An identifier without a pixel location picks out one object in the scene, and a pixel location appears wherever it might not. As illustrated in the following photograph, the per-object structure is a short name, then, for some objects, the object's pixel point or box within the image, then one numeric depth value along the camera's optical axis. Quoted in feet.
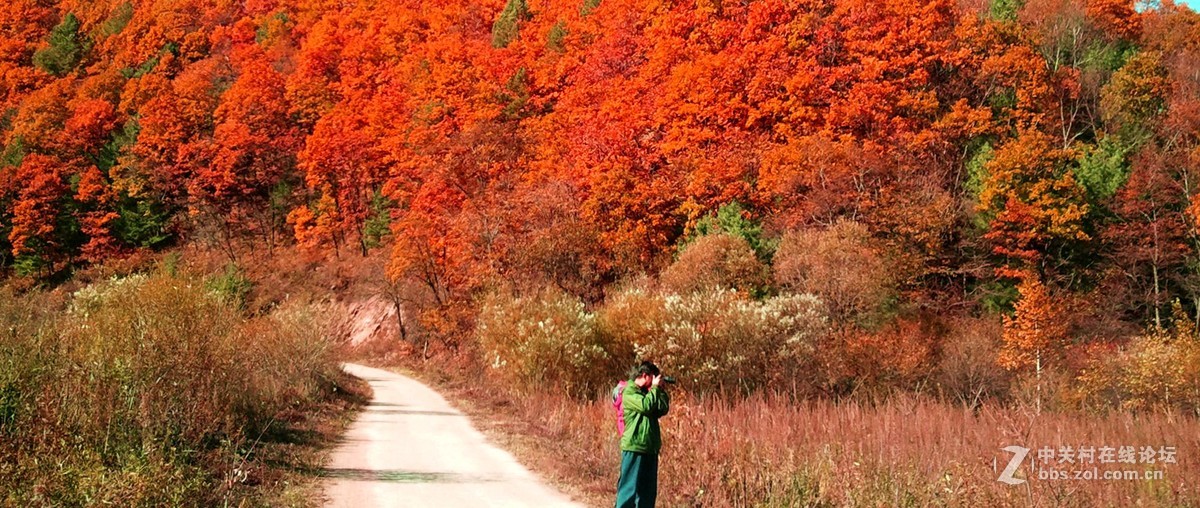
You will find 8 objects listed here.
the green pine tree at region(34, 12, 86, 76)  317.22
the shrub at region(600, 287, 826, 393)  65.46
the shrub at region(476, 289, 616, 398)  65.26
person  27.43
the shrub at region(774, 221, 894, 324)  89.81
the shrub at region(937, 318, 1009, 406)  91.35
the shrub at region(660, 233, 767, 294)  89.35
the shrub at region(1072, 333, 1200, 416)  80.41
